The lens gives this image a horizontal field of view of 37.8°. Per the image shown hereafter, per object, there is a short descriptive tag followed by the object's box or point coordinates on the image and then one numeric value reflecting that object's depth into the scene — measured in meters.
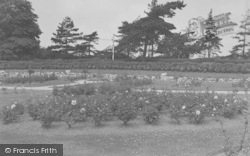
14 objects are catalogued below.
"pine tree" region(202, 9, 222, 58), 31.97
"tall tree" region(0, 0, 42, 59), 31.66
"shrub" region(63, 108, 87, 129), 6.61
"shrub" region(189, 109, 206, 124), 7.00
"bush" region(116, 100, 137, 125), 6.76
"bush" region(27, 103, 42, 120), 7.14
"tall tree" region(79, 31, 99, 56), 35.09
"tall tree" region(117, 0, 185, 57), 29.22
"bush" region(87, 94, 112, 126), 6.72
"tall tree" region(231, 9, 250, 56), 32.31
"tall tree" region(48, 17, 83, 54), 34.47
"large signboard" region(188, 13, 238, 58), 32.62
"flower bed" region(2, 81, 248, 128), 6.80
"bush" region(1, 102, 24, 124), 7.13
